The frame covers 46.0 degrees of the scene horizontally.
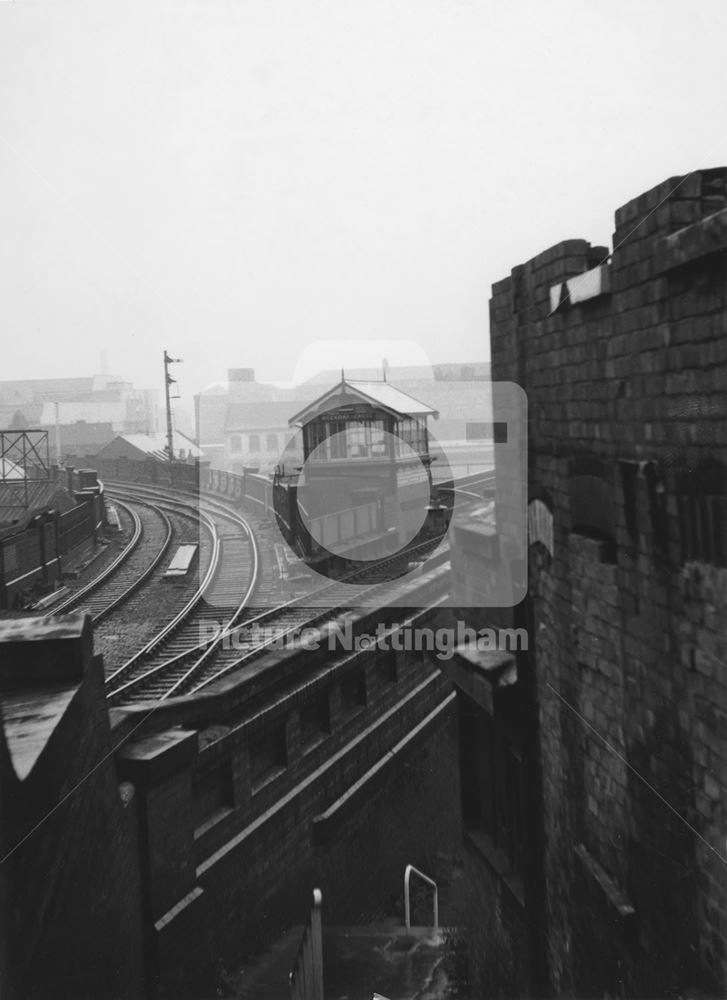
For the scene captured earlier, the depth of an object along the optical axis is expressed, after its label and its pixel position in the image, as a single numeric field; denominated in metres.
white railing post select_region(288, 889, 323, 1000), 6.25
